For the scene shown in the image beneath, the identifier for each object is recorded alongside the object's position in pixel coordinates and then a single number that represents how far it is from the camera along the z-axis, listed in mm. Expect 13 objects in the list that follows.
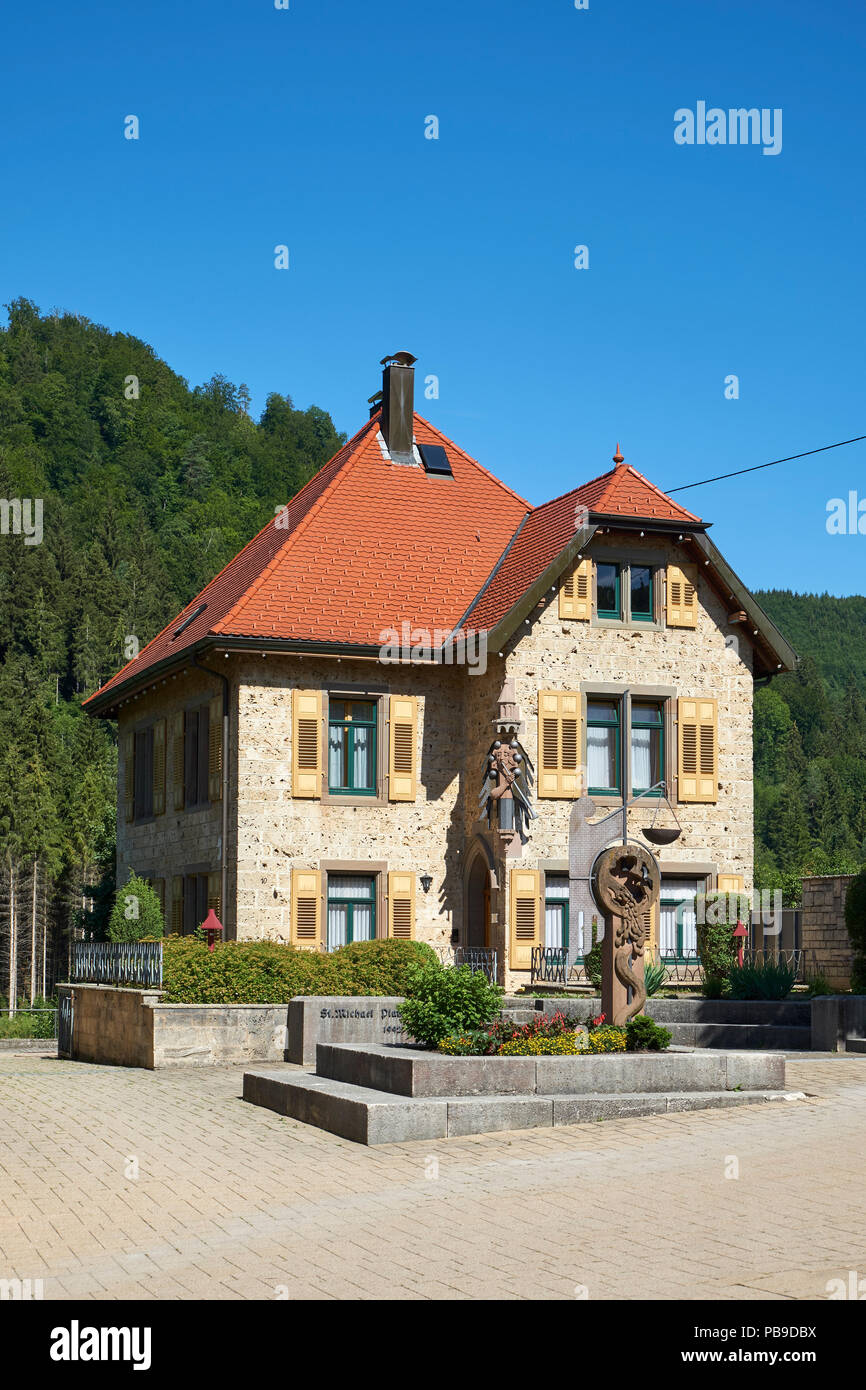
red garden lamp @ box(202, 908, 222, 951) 23953
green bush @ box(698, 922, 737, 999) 27719
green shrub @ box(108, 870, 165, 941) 28562
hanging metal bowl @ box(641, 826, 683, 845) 26312
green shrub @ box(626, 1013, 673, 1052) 15914
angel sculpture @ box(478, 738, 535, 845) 28172
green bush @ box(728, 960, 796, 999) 23812
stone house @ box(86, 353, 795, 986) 28391
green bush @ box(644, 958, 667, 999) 23766
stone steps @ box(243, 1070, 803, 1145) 13547
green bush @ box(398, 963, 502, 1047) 15641
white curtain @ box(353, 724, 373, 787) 29406
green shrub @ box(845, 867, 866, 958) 24203
